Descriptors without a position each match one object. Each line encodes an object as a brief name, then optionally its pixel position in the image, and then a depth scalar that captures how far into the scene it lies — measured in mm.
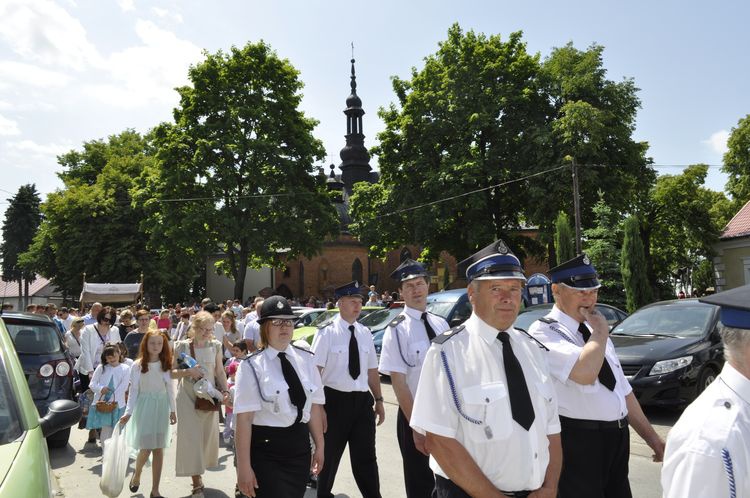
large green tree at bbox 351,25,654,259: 29141
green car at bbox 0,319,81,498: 2475
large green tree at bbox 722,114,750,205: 41469
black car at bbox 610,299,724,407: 8672
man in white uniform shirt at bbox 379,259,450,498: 4602
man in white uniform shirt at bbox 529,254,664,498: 3486
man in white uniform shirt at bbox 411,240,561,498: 2523
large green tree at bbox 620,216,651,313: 26500
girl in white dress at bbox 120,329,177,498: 6395
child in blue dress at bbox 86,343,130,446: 8219
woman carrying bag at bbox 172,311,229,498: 6227
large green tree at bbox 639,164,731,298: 36594
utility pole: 25406
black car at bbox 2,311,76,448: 8219
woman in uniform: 3914
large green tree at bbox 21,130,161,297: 41219
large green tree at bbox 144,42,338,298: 32188
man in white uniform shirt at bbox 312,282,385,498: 5238
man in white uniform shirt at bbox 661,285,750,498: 1680
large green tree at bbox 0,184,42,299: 65125
